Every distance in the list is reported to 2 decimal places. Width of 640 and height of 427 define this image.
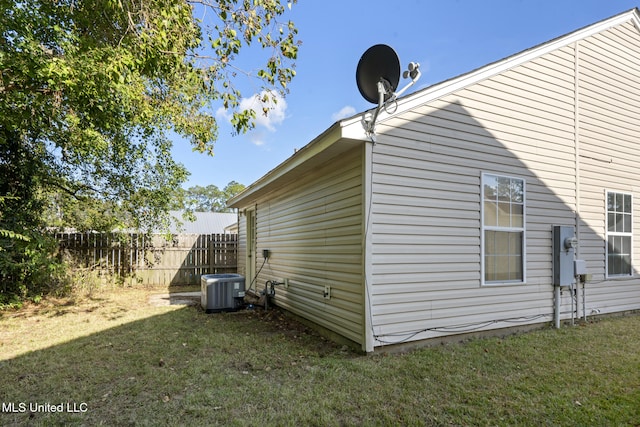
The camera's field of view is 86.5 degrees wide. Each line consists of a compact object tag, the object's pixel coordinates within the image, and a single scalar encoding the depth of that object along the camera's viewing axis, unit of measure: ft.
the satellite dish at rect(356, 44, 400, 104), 12.96
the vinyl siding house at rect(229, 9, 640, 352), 13.92
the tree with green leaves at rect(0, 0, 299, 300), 12.96
